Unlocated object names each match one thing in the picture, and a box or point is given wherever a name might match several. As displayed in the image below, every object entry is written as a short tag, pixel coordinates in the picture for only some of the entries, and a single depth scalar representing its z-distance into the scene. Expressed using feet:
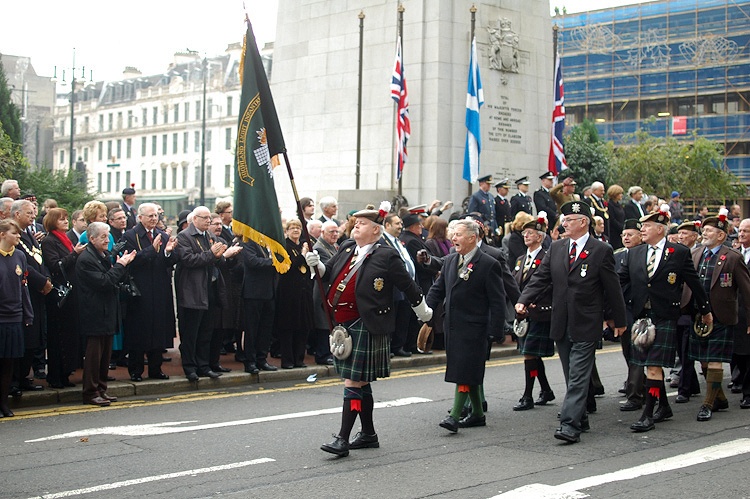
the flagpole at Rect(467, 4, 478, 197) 68.48
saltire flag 66.49
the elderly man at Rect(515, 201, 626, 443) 28.91
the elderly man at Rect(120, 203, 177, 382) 38.63
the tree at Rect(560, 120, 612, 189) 100.63
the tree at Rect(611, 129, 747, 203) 171.73
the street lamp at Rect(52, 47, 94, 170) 174.60
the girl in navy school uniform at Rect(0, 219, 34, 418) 32.12
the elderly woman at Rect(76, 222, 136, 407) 35.01
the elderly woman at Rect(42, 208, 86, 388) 36.94
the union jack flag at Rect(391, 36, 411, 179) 66.23
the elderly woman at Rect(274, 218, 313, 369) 43.50
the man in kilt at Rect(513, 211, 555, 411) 34.24
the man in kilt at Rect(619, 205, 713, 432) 31.37
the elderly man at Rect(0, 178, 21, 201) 42.29
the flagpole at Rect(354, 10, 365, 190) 70.13
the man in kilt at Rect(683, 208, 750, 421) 34.24
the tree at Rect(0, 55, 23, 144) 166.93
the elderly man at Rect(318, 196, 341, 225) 50.03
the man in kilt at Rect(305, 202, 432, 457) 27.07
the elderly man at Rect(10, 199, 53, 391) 34.71
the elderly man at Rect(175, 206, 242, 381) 38.99
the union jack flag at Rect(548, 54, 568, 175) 72.13
